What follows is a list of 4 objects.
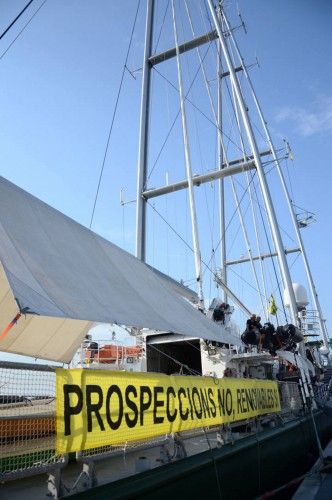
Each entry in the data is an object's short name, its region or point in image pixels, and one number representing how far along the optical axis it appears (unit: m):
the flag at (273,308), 19.62
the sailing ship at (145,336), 4.99
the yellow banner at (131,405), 4.46
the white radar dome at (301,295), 21.27
